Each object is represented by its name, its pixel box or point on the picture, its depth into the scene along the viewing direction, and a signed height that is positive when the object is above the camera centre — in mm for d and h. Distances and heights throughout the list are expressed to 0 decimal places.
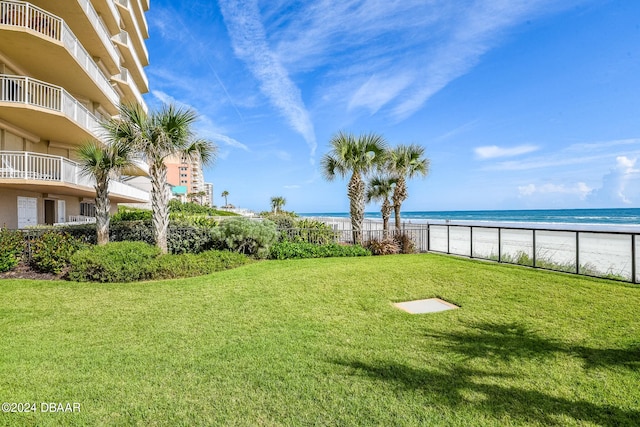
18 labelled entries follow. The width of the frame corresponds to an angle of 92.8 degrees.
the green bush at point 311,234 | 14102 -985
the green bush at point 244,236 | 11859 -870
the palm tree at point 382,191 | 18089 +1385
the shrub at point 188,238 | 11906 -969
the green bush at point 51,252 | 9086 -1154
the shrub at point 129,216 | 15752 -98
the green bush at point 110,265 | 8422 -1420
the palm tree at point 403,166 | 16609 +2607
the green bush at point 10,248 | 8977 -1021
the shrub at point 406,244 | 14430 -1459
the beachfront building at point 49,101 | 11328 +4701
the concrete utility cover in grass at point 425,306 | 6079 -1933
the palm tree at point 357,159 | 14992 +2688
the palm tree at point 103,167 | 10853 +1697
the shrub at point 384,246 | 13859 -1531
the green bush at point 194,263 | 9117 -1602
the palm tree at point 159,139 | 10281 +2574
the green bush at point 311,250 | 12547 -1585
